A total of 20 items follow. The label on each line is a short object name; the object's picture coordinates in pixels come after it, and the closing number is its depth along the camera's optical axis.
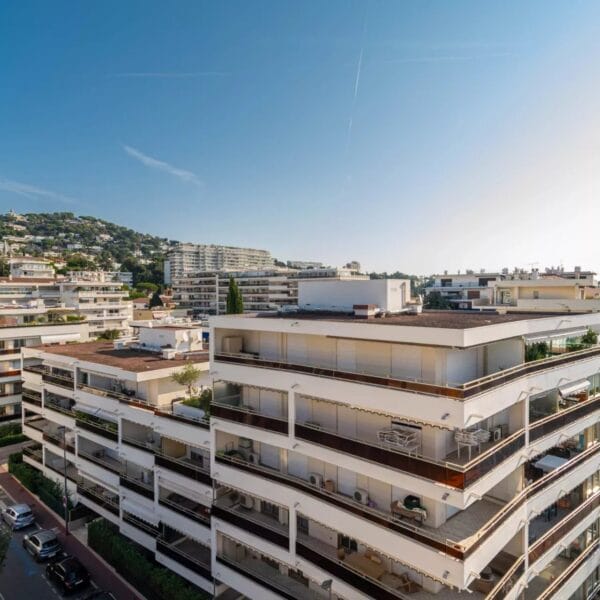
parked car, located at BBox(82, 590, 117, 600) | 22.23
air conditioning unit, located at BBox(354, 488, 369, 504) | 15.55
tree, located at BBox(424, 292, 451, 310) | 87.31
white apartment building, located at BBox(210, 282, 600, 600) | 13.37
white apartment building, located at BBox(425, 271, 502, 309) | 90.49
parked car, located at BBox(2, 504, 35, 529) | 28.86
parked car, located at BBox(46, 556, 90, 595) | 22.55
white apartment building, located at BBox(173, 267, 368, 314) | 115.88
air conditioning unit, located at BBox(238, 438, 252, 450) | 19.44
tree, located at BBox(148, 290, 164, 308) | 127.31
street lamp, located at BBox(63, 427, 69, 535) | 27.92
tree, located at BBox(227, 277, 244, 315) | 57.97
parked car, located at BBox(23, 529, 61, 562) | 25.41
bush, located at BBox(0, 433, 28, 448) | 41.25
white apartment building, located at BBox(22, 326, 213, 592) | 21.33
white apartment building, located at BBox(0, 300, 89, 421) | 42.25
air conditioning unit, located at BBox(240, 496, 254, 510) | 19.64
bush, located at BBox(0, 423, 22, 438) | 41.88
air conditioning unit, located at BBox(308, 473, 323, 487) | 16.69
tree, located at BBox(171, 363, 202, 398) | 23.75
